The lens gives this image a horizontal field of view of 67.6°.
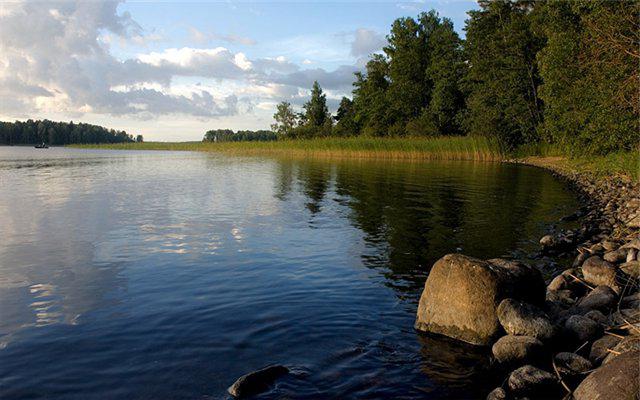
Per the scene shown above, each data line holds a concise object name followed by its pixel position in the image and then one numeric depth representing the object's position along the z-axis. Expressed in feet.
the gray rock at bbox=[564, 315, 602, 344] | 23.70
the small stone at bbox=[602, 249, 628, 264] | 35.83
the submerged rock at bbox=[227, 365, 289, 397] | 20.07
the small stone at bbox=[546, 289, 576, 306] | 29.76
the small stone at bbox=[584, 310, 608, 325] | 24.89
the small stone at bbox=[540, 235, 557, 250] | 44.70
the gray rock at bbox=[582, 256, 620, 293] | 31.24
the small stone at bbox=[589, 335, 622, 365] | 21.54
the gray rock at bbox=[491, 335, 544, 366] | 22.58
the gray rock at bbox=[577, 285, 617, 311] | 27.07
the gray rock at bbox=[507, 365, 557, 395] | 19.94
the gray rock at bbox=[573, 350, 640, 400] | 16.19
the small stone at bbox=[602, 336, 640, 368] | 20.01
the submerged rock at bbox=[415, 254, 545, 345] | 25.71
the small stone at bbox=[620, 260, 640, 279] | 30.95
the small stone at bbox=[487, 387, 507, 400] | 19.47
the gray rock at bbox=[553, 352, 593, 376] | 21.08
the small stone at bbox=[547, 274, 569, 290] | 32.01
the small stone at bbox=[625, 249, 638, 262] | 33.72
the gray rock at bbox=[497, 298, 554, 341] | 23.66
